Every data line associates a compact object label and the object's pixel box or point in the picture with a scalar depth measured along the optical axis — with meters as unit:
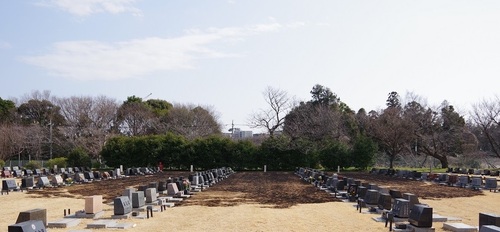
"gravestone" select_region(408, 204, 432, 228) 13.64
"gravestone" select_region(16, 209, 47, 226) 12.70
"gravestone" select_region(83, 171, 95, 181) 34.84
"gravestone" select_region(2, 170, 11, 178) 37.96
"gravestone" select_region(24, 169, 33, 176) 39.75
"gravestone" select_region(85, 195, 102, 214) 16.39
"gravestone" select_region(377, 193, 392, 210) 17.75
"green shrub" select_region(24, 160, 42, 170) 46.96
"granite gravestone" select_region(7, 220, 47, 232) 10.45
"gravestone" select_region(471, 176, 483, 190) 28.52
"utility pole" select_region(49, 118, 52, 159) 57.46
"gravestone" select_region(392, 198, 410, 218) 15.46
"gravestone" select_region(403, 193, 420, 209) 17.11
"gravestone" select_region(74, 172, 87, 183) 33.38
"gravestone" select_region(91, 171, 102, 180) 36.54
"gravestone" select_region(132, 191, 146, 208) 17.70
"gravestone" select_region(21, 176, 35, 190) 27.27
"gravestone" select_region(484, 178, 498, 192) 27.89
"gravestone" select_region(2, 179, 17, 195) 25.55
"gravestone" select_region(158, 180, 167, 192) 24.03
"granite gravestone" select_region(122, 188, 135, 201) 18.20
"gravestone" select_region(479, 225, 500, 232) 9.87
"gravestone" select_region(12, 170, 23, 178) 39.18
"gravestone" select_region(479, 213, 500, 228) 12.03
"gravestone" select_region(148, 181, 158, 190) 22.42
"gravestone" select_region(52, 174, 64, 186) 30.02
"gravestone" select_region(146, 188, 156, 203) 19.53
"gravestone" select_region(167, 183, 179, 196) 22.84
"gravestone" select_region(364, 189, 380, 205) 18.95
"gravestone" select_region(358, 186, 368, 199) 21.01
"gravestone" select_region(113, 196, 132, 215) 16.28
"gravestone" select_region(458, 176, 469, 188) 30.28
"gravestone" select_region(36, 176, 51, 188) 28.58
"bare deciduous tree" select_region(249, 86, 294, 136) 60.41
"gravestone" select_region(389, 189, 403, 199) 20.00
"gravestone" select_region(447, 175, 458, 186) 31.31
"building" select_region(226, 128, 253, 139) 100.12
